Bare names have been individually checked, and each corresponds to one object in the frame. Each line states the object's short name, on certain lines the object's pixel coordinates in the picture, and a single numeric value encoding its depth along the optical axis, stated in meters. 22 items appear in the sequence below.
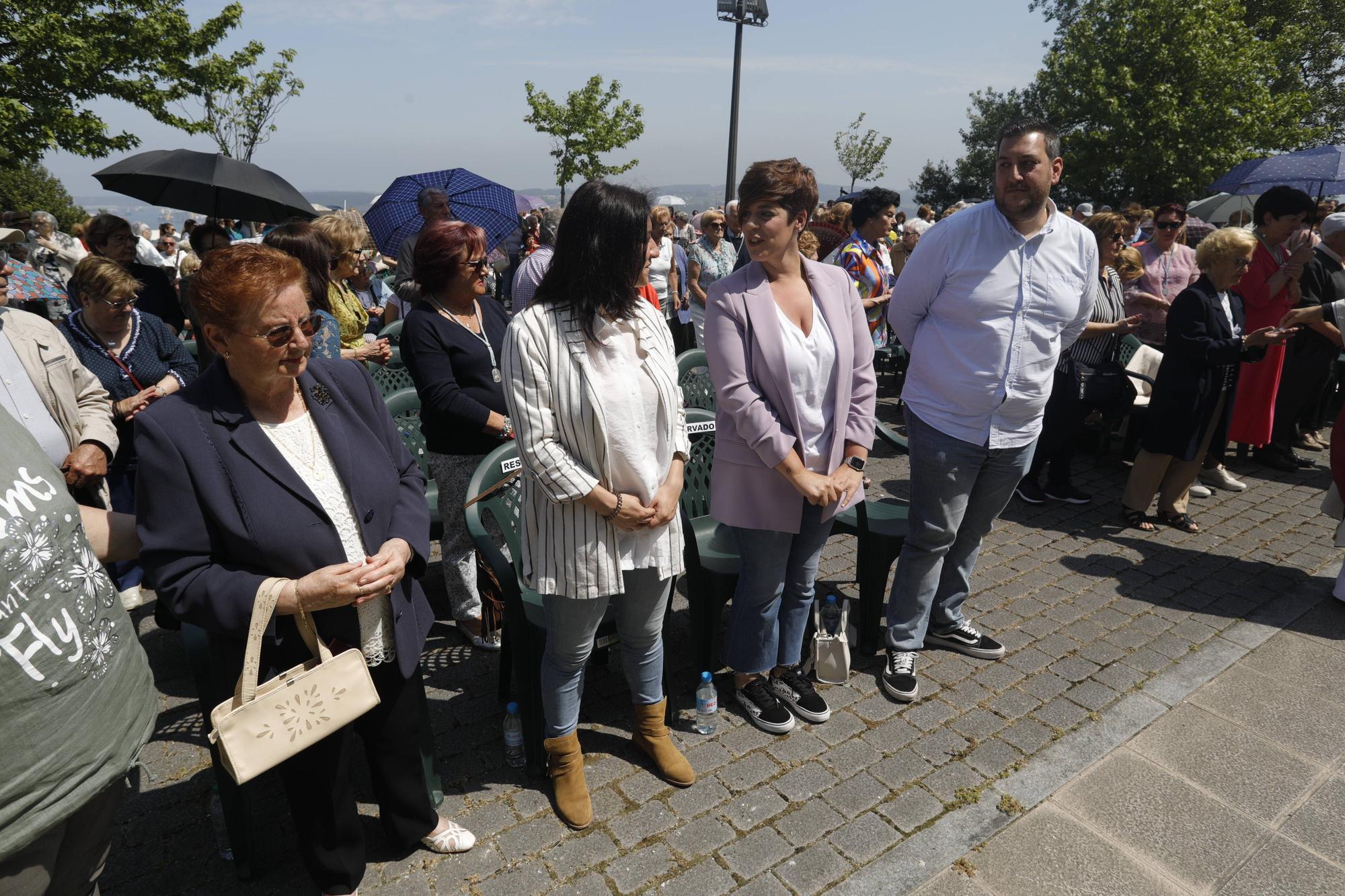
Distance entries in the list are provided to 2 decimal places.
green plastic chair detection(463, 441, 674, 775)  2.82
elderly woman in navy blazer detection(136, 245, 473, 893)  1.85
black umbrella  5.32
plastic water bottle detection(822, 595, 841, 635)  3.24
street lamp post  17.36
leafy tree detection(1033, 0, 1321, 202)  26.17
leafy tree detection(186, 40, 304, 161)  23.80
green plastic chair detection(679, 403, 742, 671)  3.26
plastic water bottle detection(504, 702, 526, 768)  2.86
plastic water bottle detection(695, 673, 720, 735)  3.07
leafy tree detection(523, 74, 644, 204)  30.92
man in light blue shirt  3.07
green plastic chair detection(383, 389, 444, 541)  4.10
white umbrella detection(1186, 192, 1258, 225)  13.98
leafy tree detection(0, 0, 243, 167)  13.91
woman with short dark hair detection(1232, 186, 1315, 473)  5.57
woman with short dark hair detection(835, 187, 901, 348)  6.11
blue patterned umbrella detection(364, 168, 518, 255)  6.39
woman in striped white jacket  2.35
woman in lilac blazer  2.78
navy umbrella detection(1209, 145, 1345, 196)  10.31
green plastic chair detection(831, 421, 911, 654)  3.58
